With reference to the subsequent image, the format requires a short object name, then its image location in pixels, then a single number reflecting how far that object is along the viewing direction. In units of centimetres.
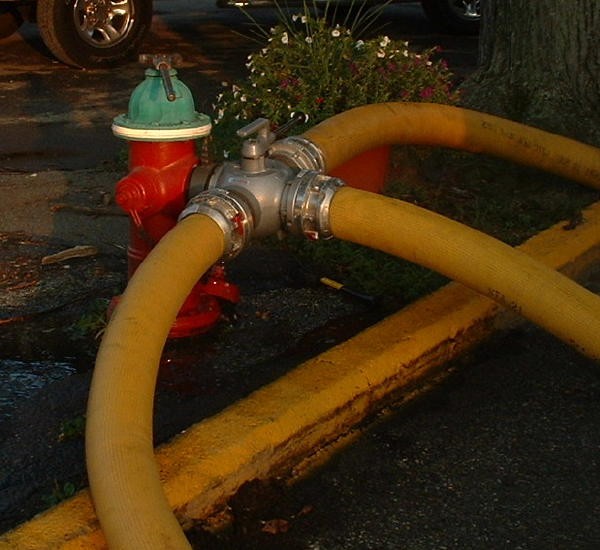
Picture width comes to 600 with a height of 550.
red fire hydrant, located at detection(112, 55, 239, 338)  313
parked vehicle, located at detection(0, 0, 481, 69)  823
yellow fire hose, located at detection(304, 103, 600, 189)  361
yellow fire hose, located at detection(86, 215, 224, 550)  222
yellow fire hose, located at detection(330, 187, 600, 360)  286
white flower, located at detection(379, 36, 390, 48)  514
